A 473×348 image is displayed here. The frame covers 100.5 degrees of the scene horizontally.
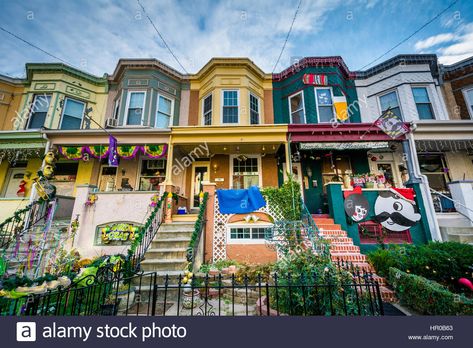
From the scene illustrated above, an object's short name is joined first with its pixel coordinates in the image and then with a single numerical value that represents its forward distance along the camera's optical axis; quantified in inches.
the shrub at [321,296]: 122.6
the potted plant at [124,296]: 163.4
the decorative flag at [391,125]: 309.6
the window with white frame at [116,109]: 421.3
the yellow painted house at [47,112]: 380.8
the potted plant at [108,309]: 132.1
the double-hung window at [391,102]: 401.1
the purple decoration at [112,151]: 306.5
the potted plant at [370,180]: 295.6
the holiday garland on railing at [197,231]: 196.3
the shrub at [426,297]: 121.8
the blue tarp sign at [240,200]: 289.3
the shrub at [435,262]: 183.6
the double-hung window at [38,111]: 397.7
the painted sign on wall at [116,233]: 282.1
